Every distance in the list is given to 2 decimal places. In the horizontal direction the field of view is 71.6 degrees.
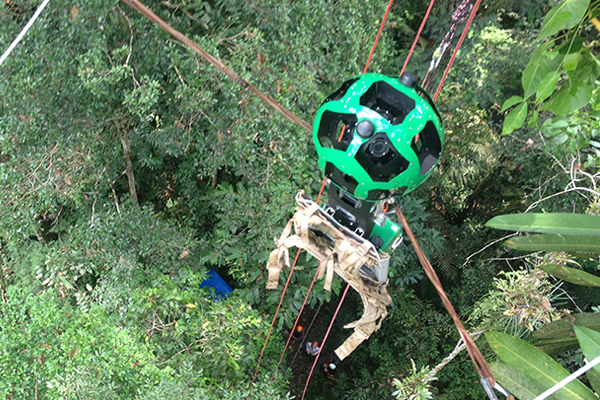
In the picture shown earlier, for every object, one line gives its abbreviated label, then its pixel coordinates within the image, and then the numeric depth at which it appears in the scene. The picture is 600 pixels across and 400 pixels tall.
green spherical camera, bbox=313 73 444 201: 1.52
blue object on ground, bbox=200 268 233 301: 5.40
